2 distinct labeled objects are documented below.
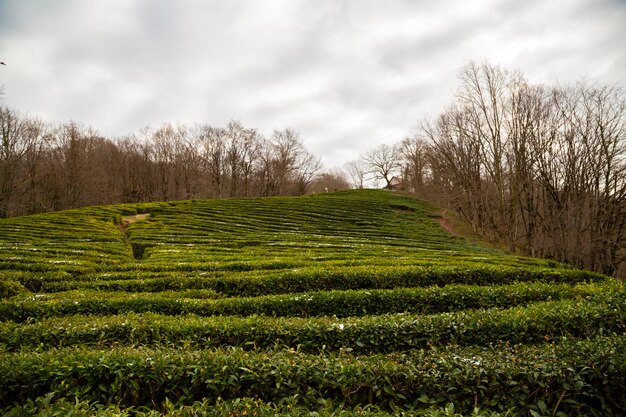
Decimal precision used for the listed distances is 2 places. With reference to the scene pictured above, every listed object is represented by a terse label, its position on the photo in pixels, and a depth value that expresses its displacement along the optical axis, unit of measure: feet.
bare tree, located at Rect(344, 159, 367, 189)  363.52
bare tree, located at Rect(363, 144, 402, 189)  297.51
